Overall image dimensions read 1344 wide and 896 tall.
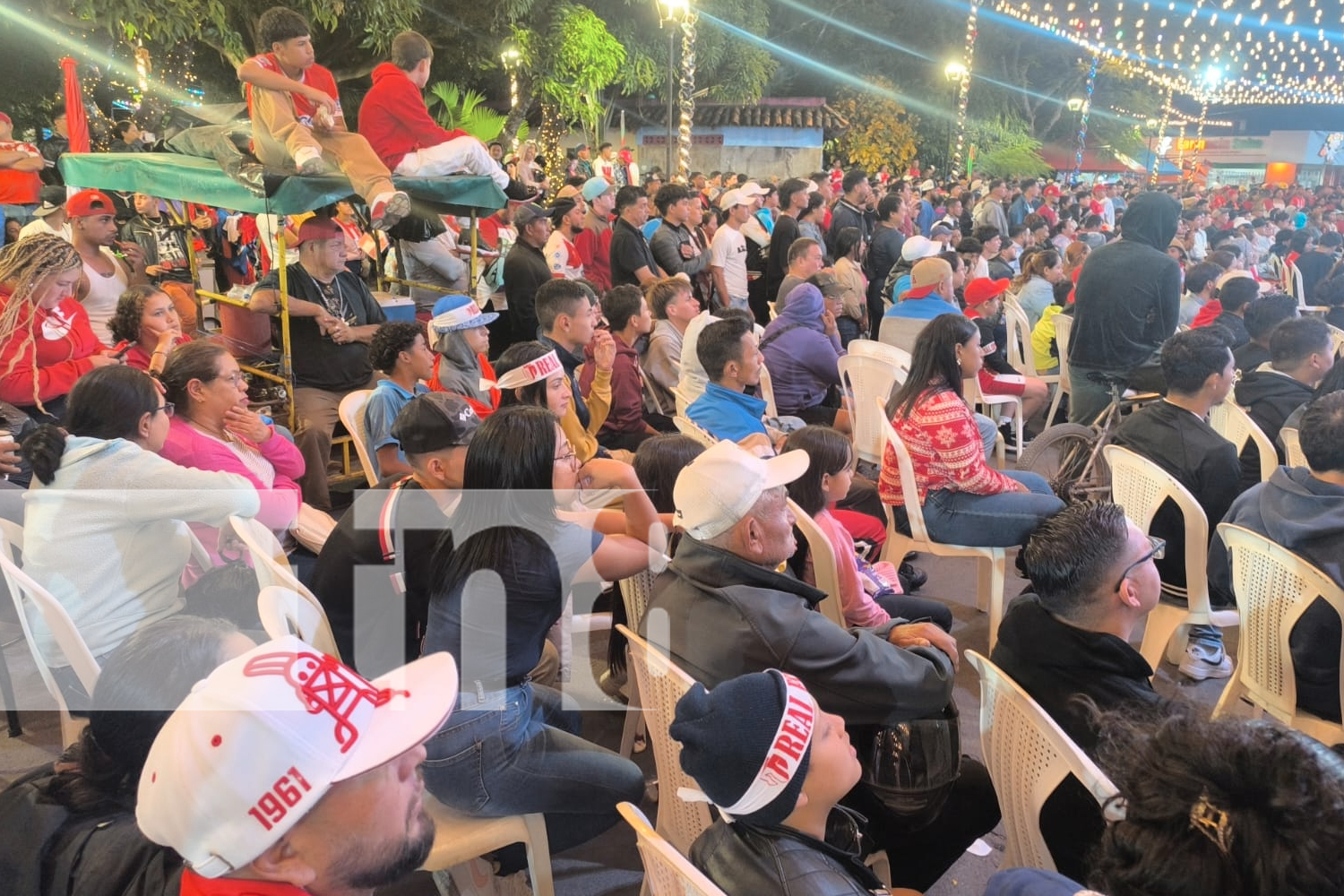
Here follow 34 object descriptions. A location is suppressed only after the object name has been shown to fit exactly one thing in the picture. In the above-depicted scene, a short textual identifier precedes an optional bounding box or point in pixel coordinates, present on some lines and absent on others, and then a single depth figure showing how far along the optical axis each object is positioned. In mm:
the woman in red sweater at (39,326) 3684
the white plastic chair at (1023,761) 1625
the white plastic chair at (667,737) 1886
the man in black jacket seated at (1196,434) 3314
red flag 7668
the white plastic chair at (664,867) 1205
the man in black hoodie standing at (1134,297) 4578
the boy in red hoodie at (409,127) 5098
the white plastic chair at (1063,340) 5969
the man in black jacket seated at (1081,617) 1973
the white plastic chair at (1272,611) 2367
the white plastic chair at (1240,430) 3686
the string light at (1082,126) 27234
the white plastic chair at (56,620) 2082
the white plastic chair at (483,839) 1919
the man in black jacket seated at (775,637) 1961
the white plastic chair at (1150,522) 3008
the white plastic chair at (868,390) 4777
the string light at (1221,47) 31812
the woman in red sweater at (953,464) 3445
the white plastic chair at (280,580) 2202
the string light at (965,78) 20094
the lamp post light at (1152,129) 32566
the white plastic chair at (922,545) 3514
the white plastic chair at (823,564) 2689
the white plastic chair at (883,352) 4902
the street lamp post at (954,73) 20891
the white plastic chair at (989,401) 5551
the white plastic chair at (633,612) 2744
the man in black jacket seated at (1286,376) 3891
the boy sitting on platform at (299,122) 4633
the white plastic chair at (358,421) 3826
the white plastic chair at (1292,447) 3619
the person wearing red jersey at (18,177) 6695
